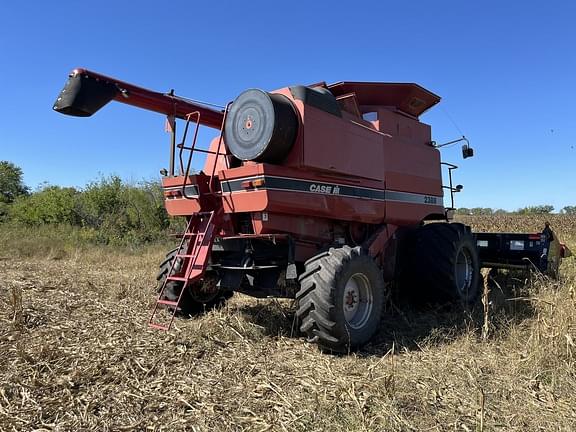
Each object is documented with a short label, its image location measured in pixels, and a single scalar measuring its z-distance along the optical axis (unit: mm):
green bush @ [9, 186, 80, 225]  20375
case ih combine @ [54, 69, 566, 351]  4961
